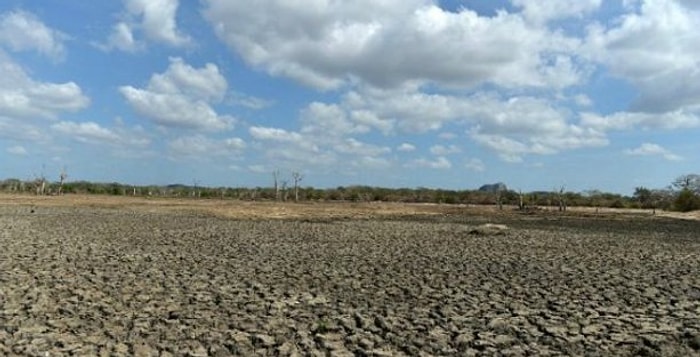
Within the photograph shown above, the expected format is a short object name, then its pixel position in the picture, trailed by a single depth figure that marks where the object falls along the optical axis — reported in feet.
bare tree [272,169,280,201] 322.10
